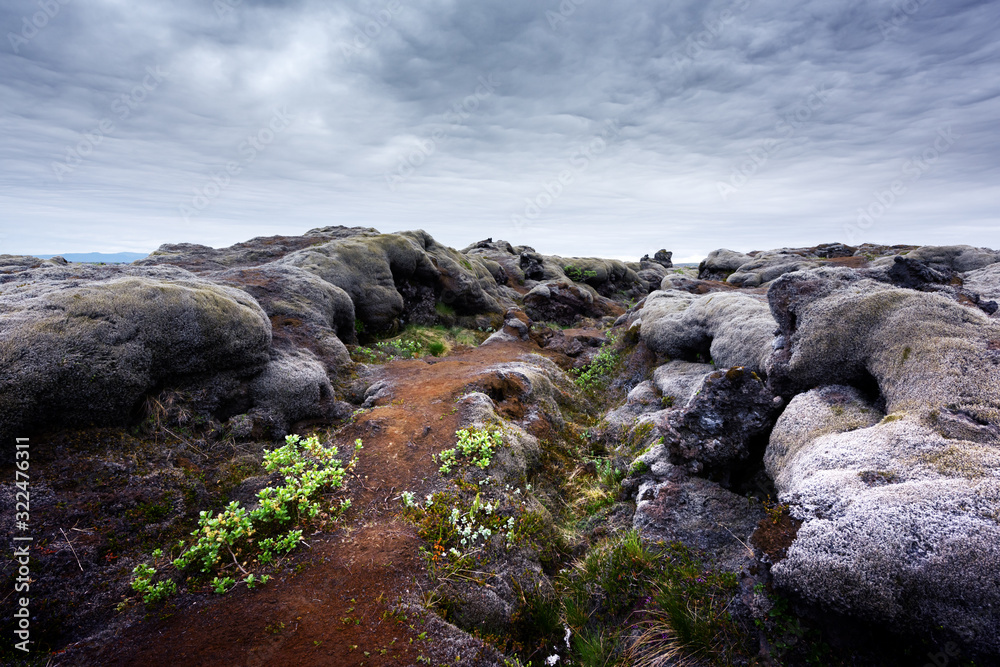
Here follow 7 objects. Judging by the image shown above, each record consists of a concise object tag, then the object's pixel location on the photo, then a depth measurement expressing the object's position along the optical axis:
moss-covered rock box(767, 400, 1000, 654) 3.63
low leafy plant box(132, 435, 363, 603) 5.91
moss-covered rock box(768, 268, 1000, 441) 5.61
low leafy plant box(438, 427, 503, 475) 8.80
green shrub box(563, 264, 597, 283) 48.09
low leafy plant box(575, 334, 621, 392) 17.53
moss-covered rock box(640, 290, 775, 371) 11.83
